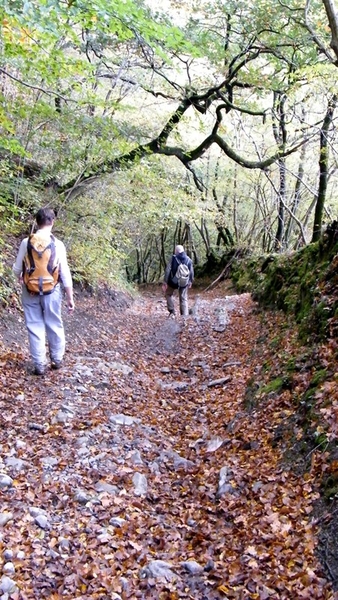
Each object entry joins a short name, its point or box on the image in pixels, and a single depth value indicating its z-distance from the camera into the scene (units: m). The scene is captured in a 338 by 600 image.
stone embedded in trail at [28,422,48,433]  4.70
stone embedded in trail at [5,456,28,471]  3.96
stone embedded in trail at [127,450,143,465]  4.41
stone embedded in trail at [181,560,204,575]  3.01
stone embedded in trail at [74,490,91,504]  3.65
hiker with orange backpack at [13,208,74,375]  5.50
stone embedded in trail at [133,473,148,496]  3.95
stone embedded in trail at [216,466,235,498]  3.90
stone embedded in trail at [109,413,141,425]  5.20
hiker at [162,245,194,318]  12.02
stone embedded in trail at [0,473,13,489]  3.67
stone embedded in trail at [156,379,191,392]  6.93
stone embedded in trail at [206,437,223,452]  4.78
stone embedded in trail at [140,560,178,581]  2.93
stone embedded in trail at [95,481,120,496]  3.86
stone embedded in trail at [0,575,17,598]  2.64
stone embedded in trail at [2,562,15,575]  2.79
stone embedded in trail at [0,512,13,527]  3.22
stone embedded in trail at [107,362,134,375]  7.21
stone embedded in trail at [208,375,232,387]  6.91
